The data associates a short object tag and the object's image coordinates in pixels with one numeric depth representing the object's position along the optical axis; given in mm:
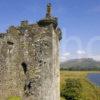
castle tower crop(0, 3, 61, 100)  15945
